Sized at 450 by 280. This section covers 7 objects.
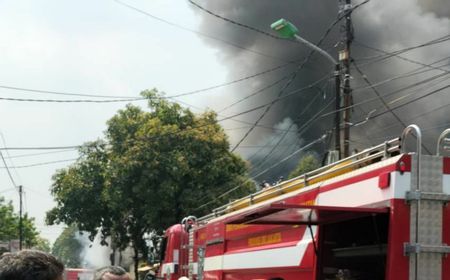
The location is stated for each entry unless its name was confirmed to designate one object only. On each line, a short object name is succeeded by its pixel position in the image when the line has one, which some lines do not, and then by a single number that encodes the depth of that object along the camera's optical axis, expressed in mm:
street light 12594
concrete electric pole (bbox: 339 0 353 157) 14148
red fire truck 4938
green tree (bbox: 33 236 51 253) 138575
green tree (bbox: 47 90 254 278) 26188
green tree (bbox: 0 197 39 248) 61719
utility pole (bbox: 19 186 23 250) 59309
